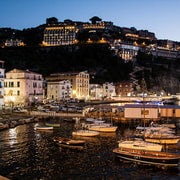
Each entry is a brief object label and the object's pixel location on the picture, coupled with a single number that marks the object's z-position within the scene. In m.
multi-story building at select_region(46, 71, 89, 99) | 121.19
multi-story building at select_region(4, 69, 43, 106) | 92.81
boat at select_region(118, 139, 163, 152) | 41.53
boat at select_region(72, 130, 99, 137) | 56.50
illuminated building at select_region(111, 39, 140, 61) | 182.25
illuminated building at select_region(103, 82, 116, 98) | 136.15
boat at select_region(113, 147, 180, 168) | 37.81
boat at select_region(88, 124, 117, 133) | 61.38
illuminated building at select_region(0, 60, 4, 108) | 78.38
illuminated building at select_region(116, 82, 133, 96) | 145.14
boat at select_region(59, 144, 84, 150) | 46.66
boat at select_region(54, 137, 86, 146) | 47.16
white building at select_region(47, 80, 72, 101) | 113.38
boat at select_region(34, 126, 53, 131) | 62.72
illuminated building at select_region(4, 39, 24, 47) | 192.31
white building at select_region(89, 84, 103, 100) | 130.38
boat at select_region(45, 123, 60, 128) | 66.44
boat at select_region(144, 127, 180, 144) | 50.59
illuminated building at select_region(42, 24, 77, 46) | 180.88
